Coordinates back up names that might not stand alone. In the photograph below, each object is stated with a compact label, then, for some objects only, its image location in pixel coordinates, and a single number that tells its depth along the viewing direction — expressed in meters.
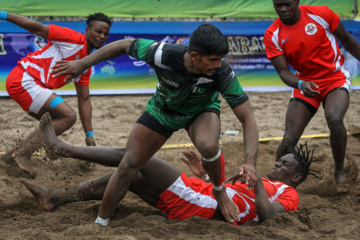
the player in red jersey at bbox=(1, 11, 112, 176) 11.62
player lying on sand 8.71
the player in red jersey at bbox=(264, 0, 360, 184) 11.00
